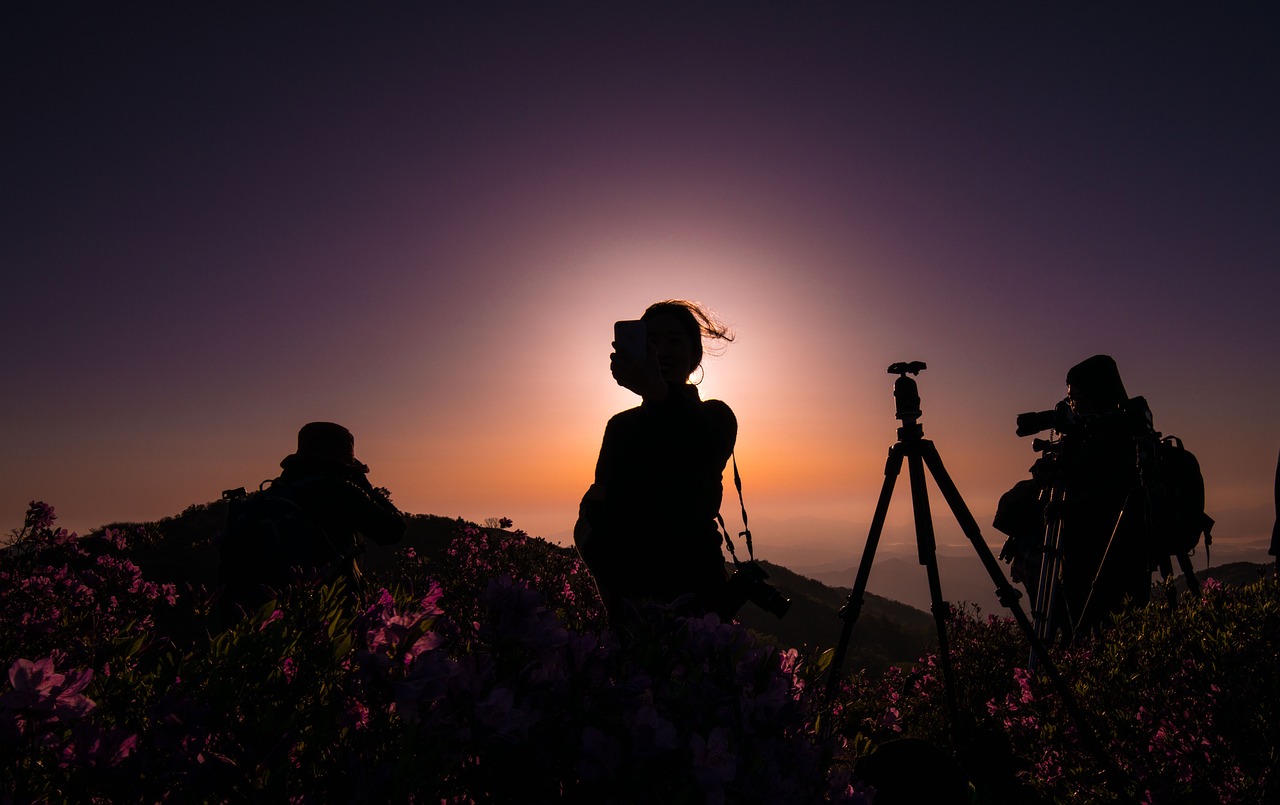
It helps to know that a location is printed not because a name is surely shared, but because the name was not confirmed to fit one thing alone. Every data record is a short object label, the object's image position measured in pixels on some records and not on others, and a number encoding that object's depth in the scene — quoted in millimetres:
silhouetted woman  2689
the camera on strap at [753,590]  2648
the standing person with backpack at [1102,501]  4539
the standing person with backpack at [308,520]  3754
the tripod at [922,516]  3430
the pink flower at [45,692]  891
